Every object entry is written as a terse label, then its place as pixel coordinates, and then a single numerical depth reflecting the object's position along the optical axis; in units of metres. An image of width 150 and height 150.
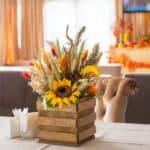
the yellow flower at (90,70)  2.18
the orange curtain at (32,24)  7.97
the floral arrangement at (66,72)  2.15
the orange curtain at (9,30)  7.84
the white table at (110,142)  2.17
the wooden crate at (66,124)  2.17
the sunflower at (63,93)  2.15
